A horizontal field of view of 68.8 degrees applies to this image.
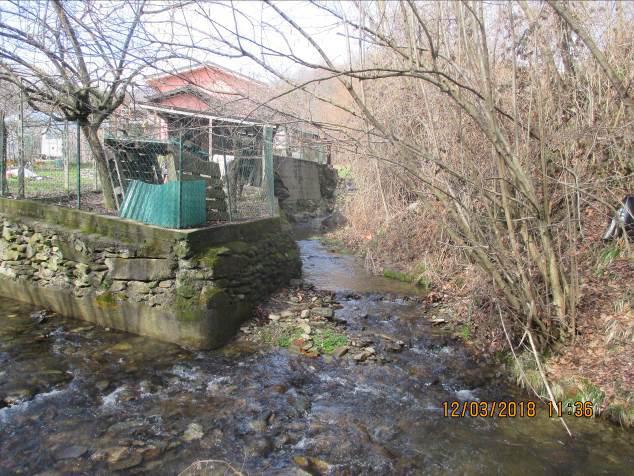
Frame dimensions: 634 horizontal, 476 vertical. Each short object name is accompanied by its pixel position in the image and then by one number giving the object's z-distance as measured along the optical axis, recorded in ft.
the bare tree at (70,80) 24.25
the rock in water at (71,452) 12.32
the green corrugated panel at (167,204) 20.61
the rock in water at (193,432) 13.35
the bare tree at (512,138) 14.55
